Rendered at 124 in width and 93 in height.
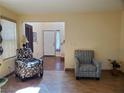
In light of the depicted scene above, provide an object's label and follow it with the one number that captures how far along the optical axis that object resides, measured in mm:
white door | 6499
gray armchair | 2808
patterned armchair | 2723
